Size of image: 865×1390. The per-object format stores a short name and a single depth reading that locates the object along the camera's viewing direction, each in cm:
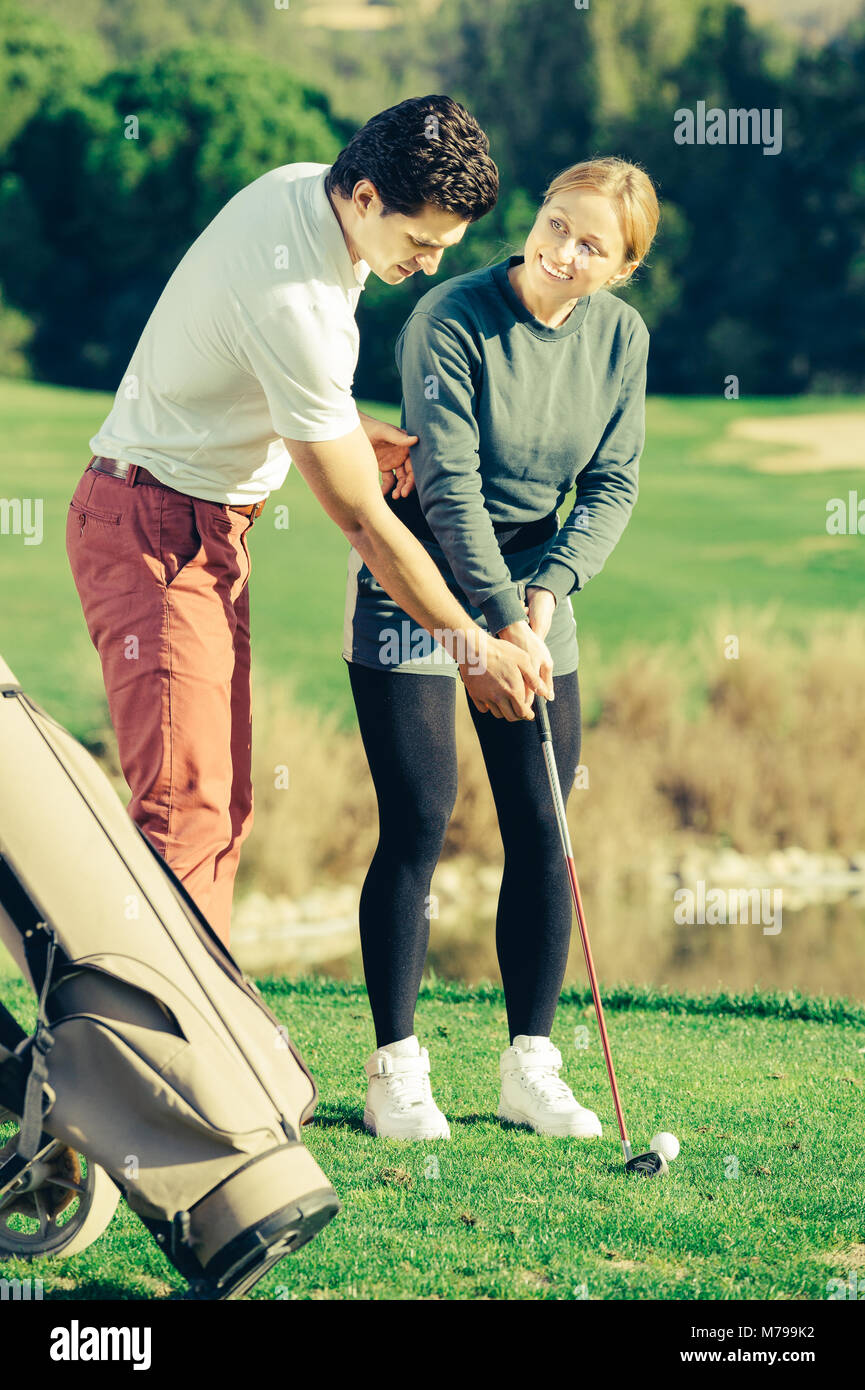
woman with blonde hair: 578
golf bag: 407
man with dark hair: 504
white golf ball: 568
